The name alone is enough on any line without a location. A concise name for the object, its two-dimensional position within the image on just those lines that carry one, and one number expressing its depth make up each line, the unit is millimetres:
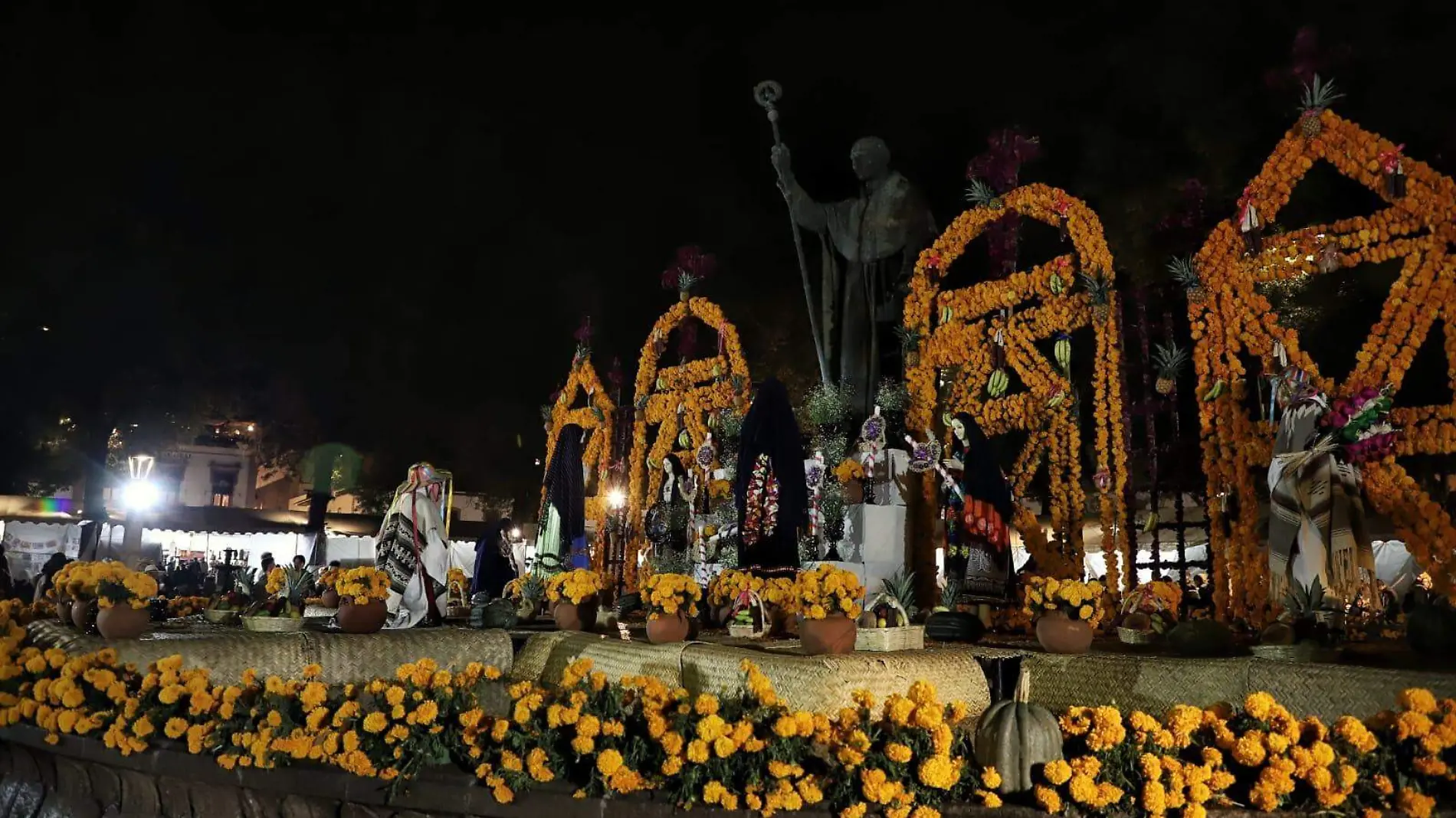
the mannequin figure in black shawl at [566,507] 14148
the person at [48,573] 13455
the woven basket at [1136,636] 6777
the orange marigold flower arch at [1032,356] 10250
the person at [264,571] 8418
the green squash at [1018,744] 3822
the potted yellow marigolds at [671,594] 6148
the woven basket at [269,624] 6996
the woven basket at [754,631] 6922
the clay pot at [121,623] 6328
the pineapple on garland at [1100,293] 10305
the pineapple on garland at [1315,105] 9055
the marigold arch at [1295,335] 8320
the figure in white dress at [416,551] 8781
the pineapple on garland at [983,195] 11711
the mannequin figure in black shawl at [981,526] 9750
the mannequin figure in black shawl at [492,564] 12477
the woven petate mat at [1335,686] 4195
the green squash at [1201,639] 5594
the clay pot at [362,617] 7031
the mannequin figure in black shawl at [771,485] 9594
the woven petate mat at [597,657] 5707
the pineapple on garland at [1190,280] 9758
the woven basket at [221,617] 7953
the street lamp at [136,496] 14828
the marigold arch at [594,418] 17766
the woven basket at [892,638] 5707
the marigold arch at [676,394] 15234
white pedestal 11047
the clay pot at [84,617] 6715
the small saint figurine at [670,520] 15516
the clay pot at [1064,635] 5770
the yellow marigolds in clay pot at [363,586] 7043
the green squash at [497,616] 8195
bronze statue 12945
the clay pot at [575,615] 7520
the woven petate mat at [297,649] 5969
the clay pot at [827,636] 5355
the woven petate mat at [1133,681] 4828
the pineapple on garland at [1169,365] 10102
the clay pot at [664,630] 6133
